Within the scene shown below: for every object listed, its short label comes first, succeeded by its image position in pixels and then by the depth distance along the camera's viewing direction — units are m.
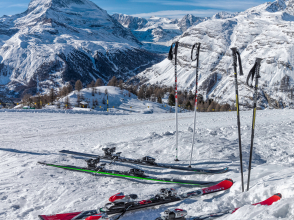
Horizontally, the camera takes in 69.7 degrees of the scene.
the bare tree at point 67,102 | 64.77
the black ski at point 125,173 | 7.42
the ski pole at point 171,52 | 9.38
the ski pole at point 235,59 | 5.85
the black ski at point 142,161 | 8.53
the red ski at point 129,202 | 5.36
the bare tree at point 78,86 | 81.01
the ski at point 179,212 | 4.86
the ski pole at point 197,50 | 8.82
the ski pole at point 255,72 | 5.68
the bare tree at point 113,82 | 120.97
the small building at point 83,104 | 64.68
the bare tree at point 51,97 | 80.92
